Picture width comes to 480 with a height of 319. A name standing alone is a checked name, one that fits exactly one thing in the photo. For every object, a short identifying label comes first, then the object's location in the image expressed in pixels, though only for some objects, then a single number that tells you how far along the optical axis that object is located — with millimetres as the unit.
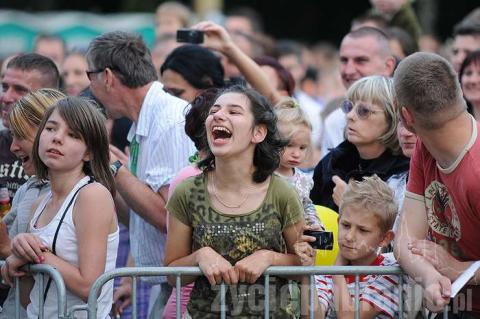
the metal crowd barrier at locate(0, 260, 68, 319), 10219
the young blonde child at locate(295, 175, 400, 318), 10859
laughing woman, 10477
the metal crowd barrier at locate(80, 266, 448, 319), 10156
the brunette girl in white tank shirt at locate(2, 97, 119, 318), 10586
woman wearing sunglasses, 12812
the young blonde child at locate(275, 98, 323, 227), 12875
